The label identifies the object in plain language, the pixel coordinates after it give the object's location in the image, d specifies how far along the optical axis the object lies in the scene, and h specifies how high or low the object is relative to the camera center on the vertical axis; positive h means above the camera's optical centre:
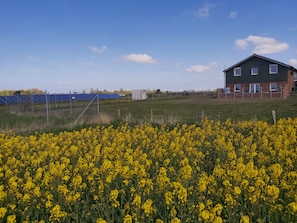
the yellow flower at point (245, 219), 3.20 -1.23
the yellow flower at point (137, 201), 3.81 -1.23
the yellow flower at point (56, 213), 3.80 -1.37
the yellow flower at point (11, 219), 3.63 -1.36
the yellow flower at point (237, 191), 3.92 -1.17
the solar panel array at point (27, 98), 31.16 +0.04
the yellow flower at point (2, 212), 3.69 -1.30
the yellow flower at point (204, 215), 3.35 -1.25
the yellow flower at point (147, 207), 3.54 -1.22
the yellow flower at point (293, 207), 3.30 -1.16
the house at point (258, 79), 45.91 +2.35
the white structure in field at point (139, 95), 64.61 +0.36
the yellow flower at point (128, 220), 3.33 -1.27
